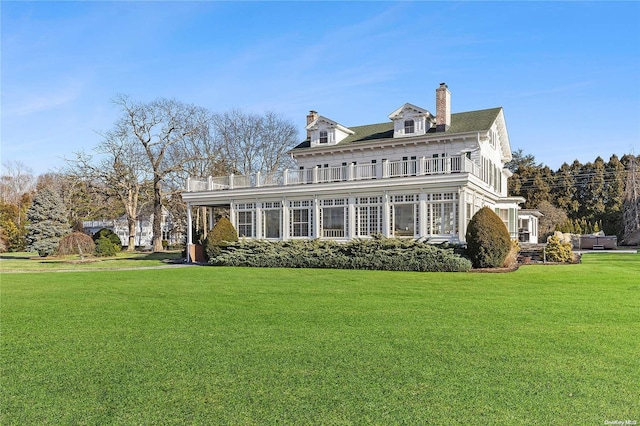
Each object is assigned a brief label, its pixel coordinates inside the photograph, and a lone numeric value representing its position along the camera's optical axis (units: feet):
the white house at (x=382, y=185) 72.23
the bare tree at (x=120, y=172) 135.54
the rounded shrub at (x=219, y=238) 80.84
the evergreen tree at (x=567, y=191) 174.19
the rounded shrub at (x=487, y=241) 61.82
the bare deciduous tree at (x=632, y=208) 142.64
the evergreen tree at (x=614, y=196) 162.91
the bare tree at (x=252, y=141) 173.88
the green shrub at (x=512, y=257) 63.57
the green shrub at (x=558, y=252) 72.35
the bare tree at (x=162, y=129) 136.67
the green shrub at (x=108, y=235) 134.63
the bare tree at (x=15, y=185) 218.79
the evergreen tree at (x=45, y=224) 115.65
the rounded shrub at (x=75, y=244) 98.17
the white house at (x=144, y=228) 190.70
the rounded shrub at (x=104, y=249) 112.88
